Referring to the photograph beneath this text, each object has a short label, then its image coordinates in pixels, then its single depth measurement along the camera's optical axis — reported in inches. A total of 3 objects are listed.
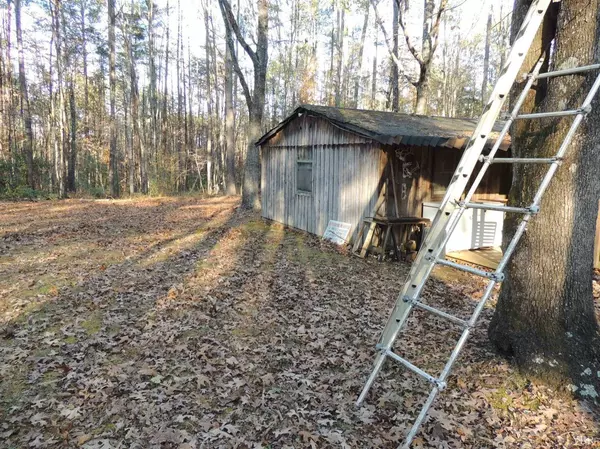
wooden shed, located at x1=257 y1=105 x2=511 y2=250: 375.6
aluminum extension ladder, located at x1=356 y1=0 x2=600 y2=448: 120.7
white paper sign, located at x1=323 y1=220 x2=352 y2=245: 413.7
